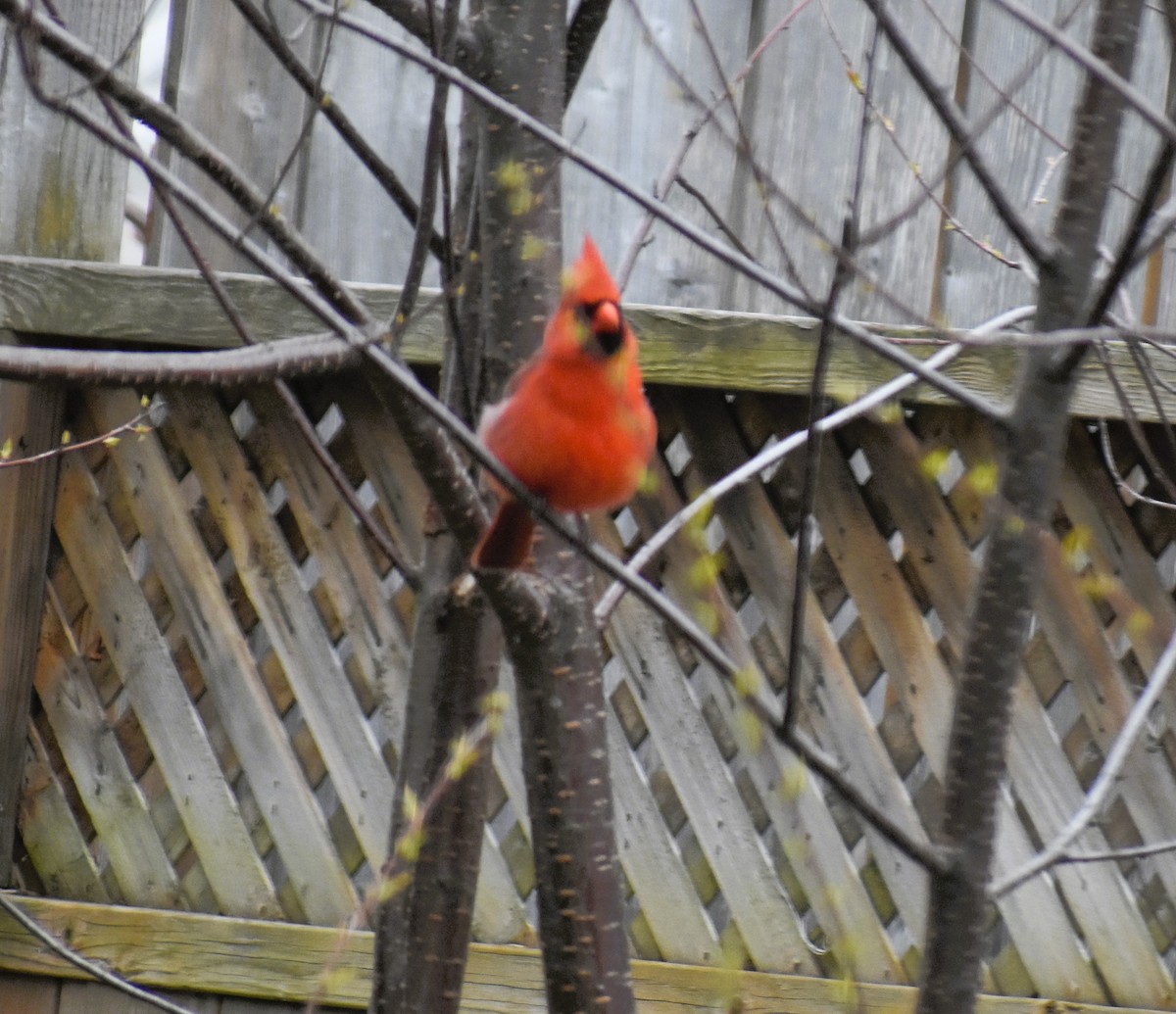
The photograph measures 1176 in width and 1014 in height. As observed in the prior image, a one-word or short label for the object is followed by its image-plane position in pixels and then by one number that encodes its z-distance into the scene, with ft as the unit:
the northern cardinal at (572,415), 34.98
